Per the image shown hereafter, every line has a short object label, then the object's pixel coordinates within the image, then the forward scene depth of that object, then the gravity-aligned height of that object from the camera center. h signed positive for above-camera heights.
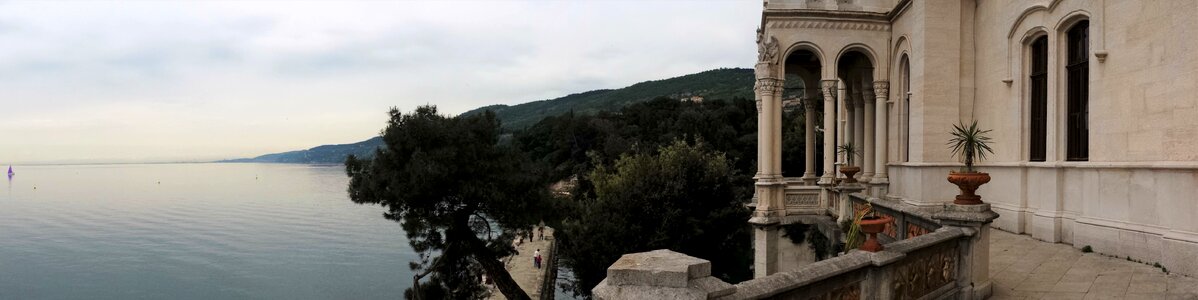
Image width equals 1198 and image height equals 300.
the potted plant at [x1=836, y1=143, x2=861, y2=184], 15.80 +0.07
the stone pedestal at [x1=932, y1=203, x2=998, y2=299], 6.97 -0.89
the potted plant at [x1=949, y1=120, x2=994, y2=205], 7.14 -0.18
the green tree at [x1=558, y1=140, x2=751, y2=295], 29.09 -2.73
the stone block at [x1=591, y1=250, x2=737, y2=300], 4.04 -0.77
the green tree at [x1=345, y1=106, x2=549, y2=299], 22.17 -1.20
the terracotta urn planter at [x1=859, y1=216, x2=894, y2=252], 5.83 -0.62
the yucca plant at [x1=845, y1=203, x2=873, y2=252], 6.23 -0.69
